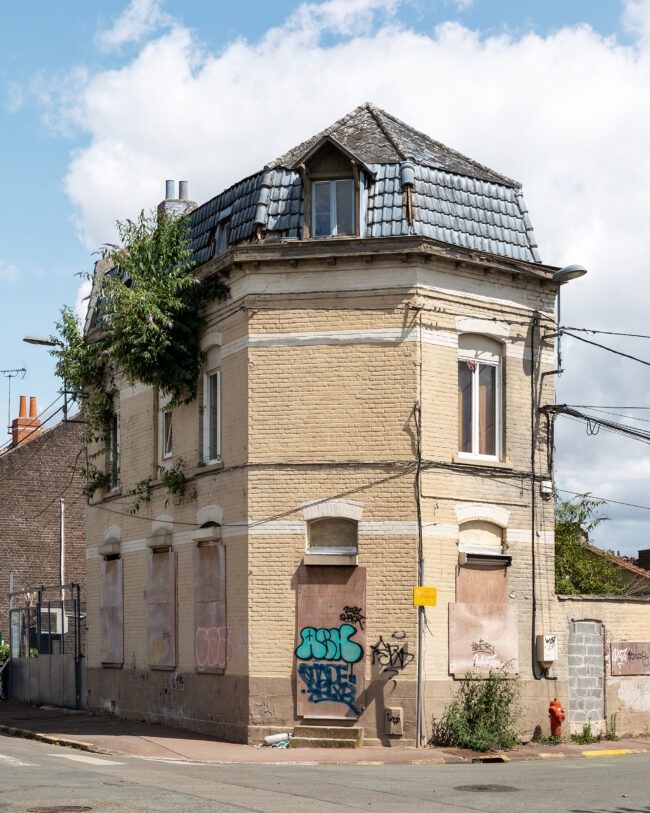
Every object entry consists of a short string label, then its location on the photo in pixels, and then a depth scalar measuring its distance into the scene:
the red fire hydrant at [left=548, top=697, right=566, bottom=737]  20.48
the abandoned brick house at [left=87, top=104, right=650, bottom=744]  19.55
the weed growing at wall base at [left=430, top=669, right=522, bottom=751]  19.11
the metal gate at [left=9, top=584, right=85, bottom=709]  28.03
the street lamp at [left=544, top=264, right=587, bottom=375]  19.91
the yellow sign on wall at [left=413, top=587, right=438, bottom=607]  19.06
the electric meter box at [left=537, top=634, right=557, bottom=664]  20.69
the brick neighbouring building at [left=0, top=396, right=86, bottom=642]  37.72
